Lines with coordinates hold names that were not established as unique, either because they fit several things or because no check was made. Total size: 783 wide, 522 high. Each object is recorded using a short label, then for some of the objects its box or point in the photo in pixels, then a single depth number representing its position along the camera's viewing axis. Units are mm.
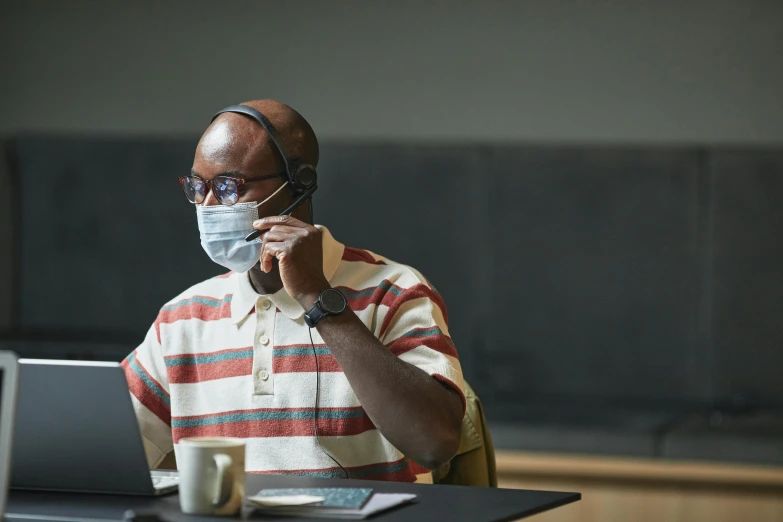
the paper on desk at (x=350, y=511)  4951
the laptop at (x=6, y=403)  4719
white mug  4932
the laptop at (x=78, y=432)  5022
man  5424
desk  4958
